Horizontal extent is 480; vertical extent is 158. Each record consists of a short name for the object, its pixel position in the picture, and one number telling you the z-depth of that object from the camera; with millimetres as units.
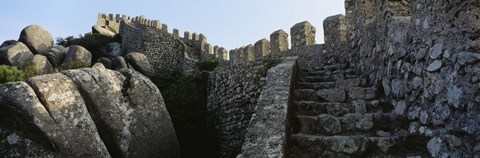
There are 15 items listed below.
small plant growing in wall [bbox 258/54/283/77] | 8338
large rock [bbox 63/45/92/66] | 18750
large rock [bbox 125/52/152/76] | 18484
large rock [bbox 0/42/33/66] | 17438
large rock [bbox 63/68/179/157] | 7551
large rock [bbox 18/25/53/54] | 19766
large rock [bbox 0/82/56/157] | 6625
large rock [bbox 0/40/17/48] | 19900
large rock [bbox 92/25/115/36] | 27020
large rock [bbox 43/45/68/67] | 19131
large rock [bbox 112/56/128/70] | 18375
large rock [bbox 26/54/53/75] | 17016
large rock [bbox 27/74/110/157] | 6715
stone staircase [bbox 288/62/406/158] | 4168
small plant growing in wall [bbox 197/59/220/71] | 16609
